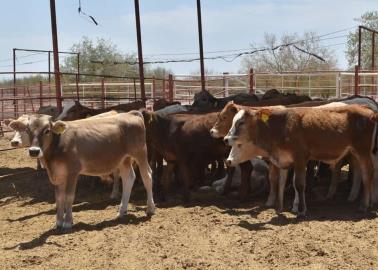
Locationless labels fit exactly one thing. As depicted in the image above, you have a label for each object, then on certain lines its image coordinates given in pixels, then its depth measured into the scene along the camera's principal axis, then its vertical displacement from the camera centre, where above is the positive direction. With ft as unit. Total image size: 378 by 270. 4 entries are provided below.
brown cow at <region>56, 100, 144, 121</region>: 36.11 -2.55
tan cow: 21.38 -3.17
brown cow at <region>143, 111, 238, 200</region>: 27.99 -3.60
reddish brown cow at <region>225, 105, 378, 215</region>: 23.16 -2.92
